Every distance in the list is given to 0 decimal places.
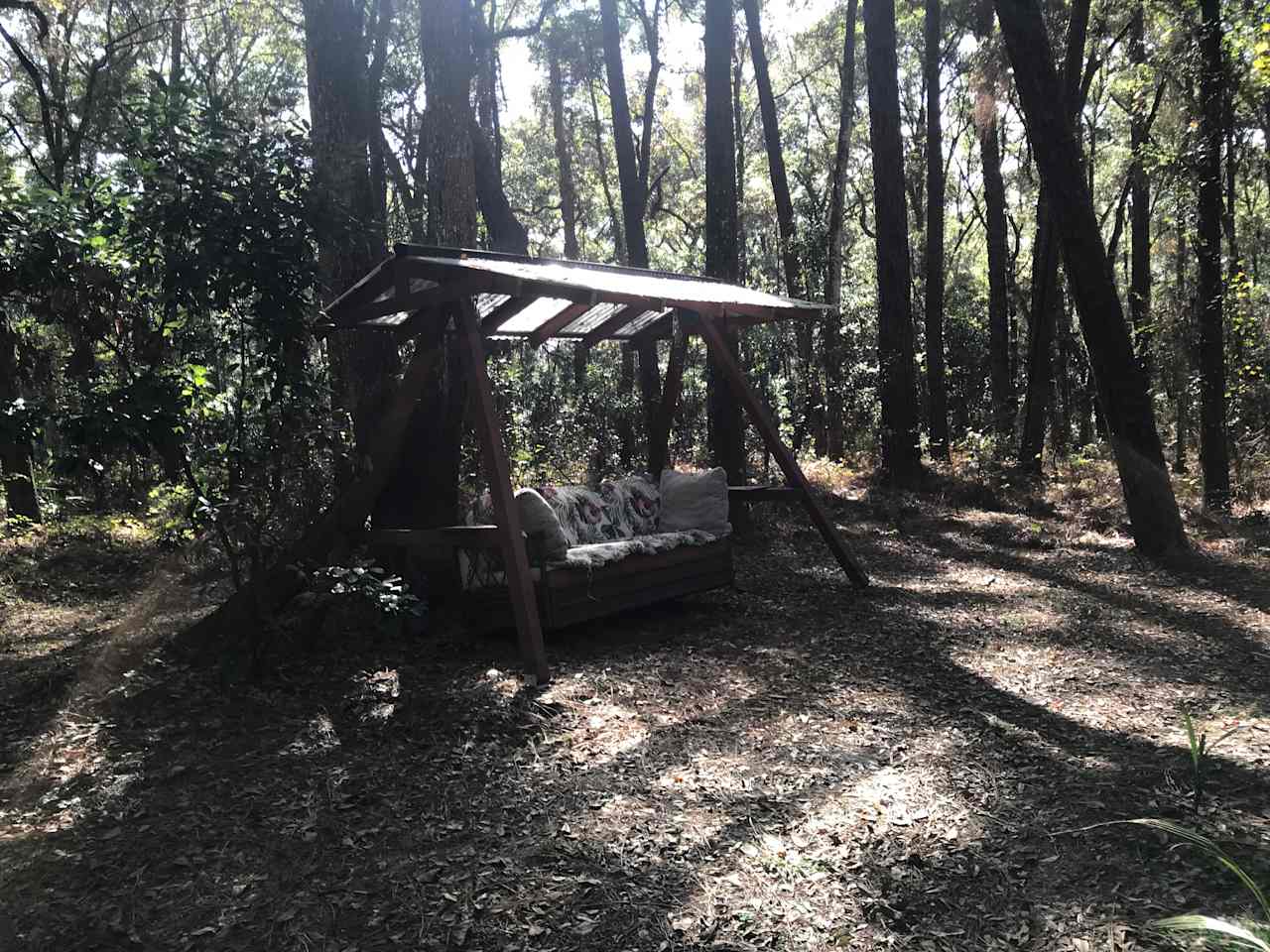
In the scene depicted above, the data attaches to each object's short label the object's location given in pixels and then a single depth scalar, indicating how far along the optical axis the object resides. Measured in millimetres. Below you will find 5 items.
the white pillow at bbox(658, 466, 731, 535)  7285
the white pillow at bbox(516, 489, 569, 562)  5398
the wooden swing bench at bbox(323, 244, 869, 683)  4812
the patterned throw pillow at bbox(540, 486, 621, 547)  6523
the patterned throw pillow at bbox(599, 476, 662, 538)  7133
